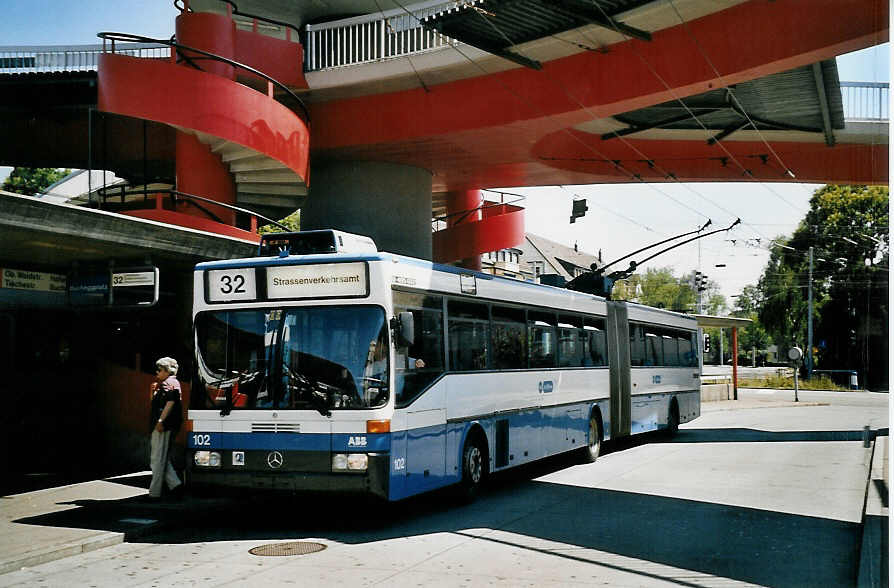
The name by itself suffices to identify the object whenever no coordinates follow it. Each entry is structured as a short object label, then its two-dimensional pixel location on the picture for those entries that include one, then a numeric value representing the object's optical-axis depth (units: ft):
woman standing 40.98
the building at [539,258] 313.16
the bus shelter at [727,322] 130.23
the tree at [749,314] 239.50
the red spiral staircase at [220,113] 62.13
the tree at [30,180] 191.59
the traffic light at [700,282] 110.22
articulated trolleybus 33.99
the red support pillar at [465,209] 116.26
